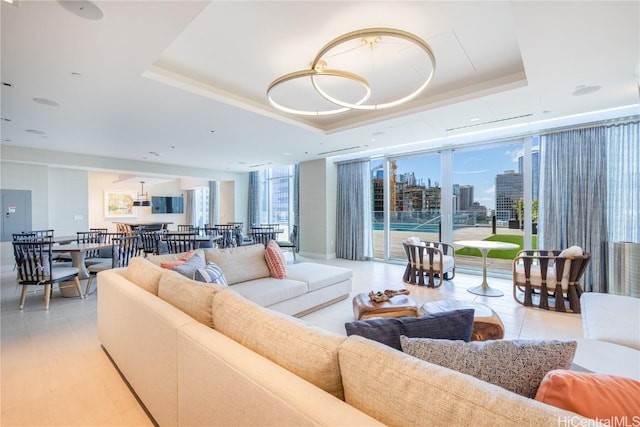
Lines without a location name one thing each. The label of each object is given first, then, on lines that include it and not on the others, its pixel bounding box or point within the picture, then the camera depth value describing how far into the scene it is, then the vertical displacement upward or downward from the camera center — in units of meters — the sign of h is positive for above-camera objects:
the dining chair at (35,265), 3.72 -0.70
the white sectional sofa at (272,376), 0.76 -0.60
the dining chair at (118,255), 4.58 -0.73
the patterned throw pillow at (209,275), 2.46 -0.57
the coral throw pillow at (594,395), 0.75 -0.51
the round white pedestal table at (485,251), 4.44 -0.68
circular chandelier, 2.58 +1.64
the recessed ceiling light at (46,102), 3.57 +1.40
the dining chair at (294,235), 8.66 -0.76
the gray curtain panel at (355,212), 7.48 -0.05
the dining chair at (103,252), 5.62 -0.82
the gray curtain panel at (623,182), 4.24 +0.40
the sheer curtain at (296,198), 8.76 +0.39
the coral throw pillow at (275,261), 3.65 -0.65
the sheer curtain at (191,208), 13.18 +0.13
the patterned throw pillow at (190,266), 2.55 -0.52
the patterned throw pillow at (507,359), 0.93 -0.50
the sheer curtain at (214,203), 11.74 +0.32
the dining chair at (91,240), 5.58 -0.57
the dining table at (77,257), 4.22 -0.71
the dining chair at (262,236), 7.01 -0.64
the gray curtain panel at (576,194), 4.45 +0.24
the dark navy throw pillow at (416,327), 1.20 -0.51
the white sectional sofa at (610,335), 1.57 -0.85
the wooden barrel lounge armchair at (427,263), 4.84 -0.92
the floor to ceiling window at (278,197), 9.56 +0.45
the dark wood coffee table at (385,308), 2.88 -1.00
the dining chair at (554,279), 3.70 -0.94
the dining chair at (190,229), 7.72 -0.51
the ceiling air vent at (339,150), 6.66 +1.43
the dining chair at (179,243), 5.44 -0.61
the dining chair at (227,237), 6.98 -0.66
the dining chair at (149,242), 6.07 -0.66
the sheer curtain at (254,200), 10.38 +0.38
